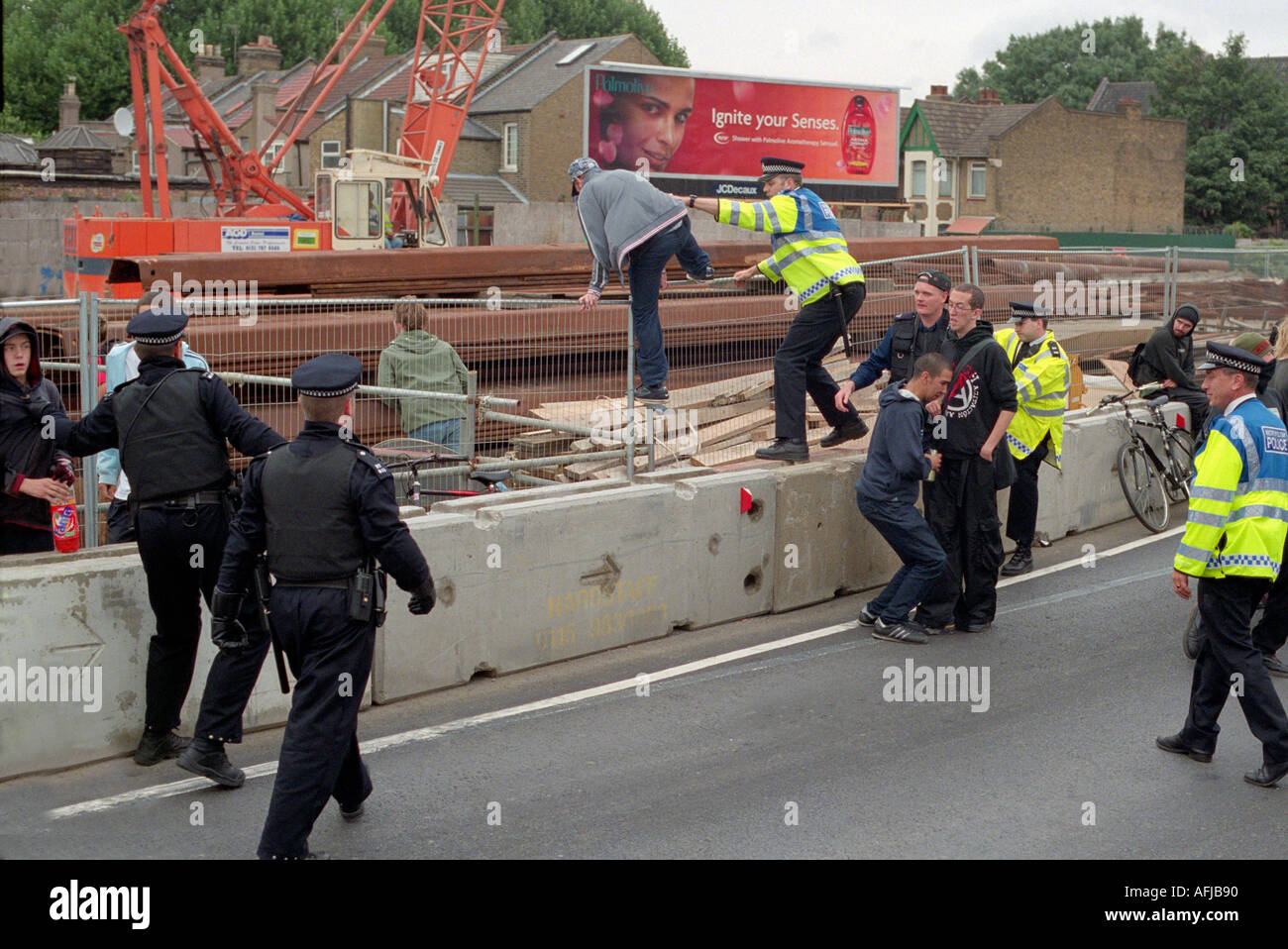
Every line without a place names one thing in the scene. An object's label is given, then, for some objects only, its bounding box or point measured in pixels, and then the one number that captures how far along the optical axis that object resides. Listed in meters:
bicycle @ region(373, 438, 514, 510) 8.83
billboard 40.28
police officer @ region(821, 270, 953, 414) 9.79
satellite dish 30.56
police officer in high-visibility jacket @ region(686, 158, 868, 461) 10.01
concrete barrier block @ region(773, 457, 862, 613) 9.97
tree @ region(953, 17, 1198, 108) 107.06
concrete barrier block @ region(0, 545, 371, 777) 6.68
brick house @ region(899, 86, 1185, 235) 63.72
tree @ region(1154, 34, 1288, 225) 68.88
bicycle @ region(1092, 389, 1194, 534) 12.84
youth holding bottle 6.87
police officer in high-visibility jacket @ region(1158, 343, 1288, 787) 6.77
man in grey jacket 10.01
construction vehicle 24.38
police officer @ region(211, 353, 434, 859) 5.65
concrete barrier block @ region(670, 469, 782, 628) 9.41
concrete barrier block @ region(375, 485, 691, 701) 8.03
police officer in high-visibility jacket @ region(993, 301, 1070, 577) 11.16
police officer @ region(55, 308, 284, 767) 6.62
